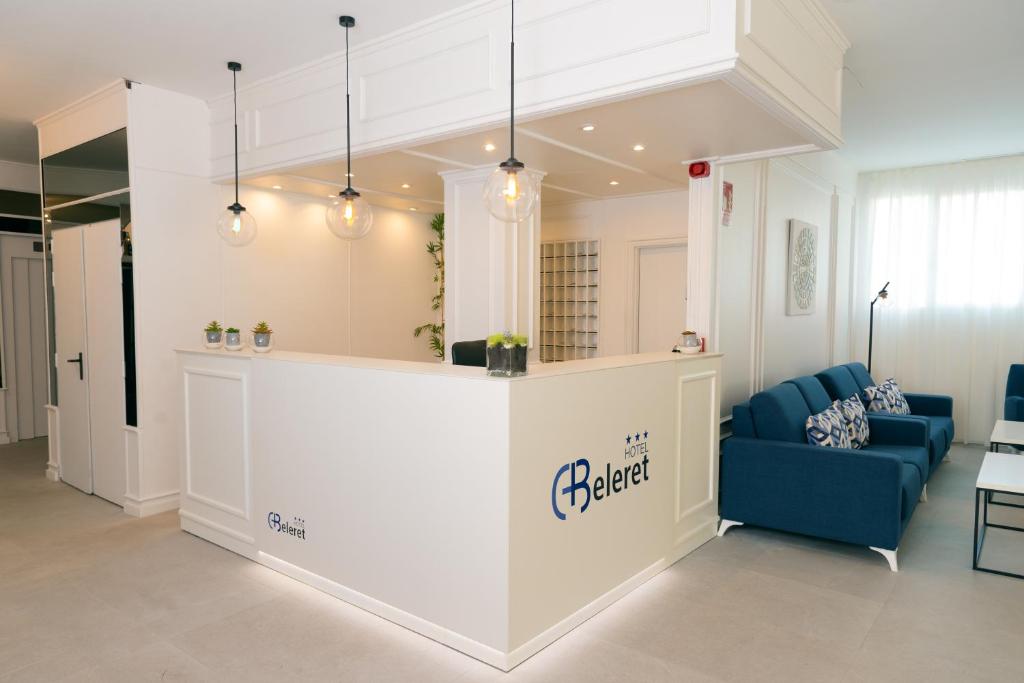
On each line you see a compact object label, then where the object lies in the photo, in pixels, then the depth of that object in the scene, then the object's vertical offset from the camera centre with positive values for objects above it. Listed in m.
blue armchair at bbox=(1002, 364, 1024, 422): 5.68 -0.82
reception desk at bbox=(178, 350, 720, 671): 2.60 -0.85
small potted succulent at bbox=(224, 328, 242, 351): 4.09 -0.24
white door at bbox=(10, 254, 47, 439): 6.93 -0.45
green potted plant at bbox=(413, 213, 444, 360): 6.88 +0.03
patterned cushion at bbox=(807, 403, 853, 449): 3.96 -0.78
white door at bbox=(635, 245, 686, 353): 6.00 +0.09
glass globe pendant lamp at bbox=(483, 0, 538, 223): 2.87 +0.50
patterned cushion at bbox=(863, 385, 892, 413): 5.63 -0.83
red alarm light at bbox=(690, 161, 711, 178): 4.22 +0.90
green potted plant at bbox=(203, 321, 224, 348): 4.27 -0.22
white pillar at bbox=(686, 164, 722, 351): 4.21 +0.32
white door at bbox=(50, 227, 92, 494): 5.06 -0.47
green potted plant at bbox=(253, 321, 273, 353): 3.82 -0.22
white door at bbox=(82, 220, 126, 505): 4.68 -0.41
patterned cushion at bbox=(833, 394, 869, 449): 4.55 -0.82
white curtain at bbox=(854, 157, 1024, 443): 6.66 +0.32
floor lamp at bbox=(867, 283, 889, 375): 6.78 -0.12
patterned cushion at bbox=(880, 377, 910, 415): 5.70 -0.82
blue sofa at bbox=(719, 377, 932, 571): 3.60 -1.05
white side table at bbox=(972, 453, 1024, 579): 3.34 -0.94
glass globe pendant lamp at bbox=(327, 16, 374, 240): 3.74 +0.51
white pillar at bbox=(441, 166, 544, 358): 5.01 +0.30
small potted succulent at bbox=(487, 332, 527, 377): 2.59 -0.20
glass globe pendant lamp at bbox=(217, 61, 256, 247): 4.24 +0.51
